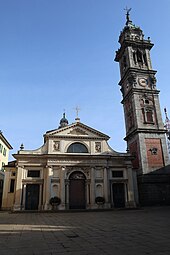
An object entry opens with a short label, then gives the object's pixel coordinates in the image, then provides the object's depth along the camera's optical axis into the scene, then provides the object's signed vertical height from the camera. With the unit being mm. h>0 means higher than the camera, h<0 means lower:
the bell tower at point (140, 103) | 33562 +14941
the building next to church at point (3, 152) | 38938 +7434
